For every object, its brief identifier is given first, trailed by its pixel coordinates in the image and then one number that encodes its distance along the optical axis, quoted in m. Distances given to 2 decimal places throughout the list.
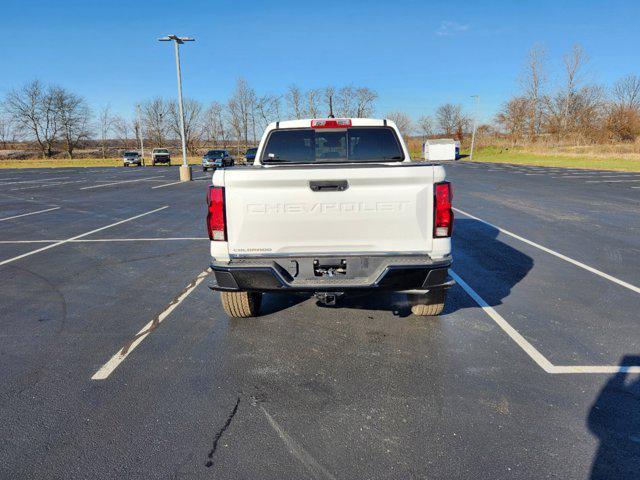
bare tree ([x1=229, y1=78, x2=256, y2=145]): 80.69
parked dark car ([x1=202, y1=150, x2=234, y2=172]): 36.15
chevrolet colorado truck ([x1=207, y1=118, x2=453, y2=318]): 3.32
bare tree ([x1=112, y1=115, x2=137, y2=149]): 89.13
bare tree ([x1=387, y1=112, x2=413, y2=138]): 84.72
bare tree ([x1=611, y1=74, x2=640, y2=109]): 57.26
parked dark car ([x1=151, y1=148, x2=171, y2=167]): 53.71
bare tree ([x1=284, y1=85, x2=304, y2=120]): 80.38
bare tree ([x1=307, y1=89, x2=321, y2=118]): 77.06
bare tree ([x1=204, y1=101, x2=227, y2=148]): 85.94
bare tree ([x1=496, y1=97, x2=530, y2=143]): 67.56
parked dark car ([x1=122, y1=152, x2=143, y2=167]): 52.03
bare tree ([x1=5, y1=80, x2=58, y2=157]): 73.88
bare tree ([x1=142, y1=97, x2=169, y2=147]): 85.25
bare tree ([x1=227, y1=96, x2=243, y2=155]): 81.69
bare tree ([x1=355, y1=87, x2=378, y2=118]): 79.44
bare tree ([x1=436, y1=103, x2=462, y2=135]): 90.44
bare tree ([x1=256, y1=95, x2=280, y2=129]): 82.00
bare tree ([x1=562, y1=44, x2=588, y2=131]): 62.07
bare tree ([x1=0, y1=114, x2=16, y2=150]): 84.74
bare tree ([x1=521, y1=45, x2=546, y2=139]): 66.00
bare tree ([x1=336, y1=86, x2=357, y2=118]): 79.84
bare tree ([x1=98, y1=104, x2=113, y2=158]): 83.46
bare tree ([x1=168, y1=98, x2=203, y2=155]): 85.32
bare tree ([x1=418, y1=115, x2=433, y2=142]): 94.45
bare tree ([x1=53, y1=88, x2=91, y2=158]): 75.31
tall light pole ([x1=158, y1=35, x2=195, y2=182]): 21.44
